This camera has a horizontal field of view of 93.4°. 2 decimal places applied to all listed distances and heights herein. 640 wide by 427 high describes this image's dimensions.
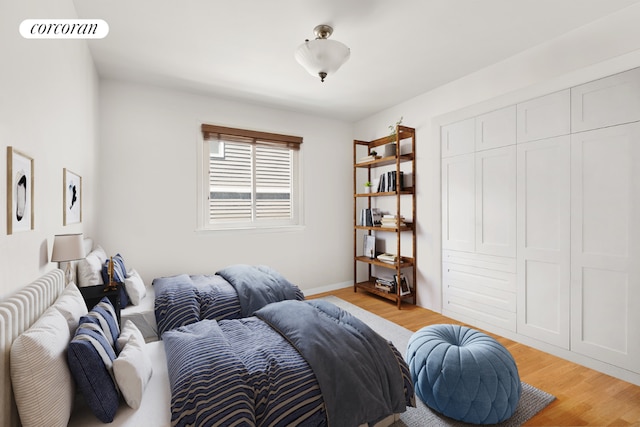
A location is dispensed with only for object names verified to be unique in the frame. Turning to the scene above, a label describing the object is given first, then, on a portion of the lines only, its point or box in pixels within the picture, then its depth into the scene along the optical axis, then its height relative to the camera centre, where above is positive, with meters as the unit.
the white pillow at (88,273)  2.25 -0.46
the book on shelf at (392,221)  3.86 -0.10
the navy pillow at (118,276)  2.40 -0.52
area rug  1.80 -1.24
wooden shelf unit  3.89 +0.13
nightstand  2.15 -0.59
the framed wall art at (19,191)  1.23 +0.09
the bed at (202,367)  1.08 -0.76
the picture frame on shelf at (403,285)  3.94 -0.96
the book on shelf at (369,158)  4.28 +0.80
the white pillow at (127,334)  1.51 -0.65
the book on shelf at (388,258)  4.06 -0.62
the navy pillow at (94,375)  1.18 -0.65
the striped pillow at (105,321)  1.46 -0.56
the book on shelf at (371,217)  4.36 -0.06
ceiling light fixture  2.28 +1.23
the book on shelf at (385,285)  4.09 -1.00
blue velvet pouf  1.74 -1.00
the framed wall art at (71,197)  2.03 +0.11
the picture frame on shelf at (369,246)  4.48 -0.50
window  3.89 +0.47
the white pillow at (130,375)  1.29 -0.71
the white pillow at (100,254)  2.63 -0.37
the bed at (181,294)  2.38 -0.72
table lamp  1.75 -0.21
